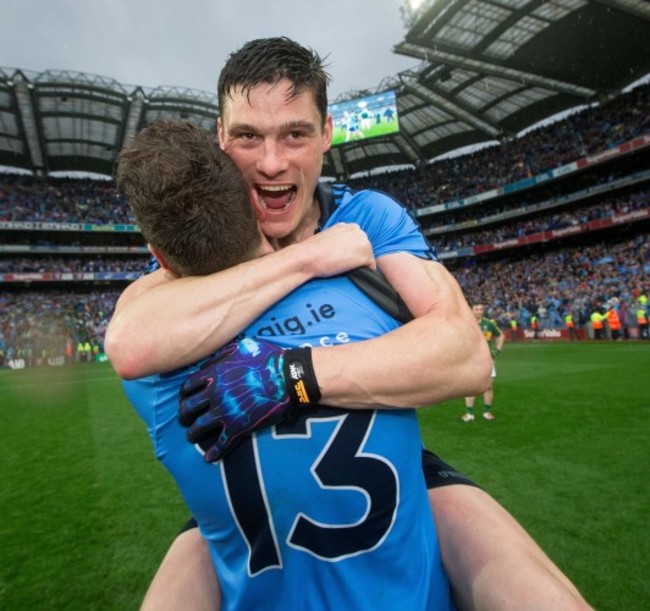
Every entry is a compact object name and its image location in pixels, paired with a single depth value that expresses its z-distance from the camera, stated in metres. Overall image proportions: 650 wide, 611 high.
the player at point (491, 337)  8.13
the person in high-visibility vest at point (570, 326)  23.62
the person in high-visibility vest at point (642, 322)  20.20
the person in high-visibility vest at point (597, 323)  22.02
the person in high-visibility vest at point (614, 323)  21.09
